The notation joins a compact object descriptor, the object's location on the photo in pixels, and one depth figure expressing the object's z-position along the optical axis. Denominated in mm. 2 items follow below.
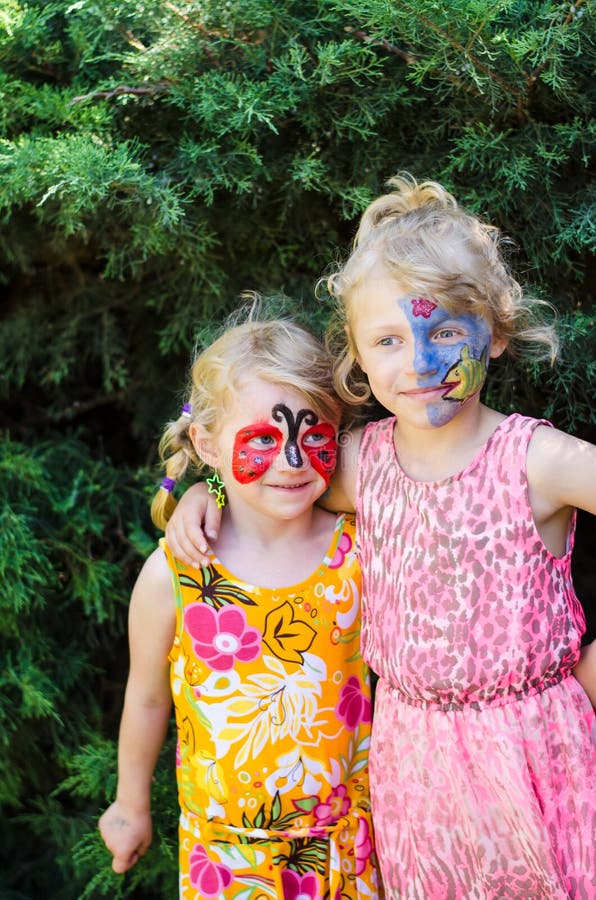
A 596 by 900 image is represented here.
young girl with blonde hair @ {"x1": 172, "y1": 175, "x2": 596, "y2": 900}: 1824
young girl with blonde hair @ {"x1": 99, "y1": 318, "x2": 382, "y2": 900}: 2029
